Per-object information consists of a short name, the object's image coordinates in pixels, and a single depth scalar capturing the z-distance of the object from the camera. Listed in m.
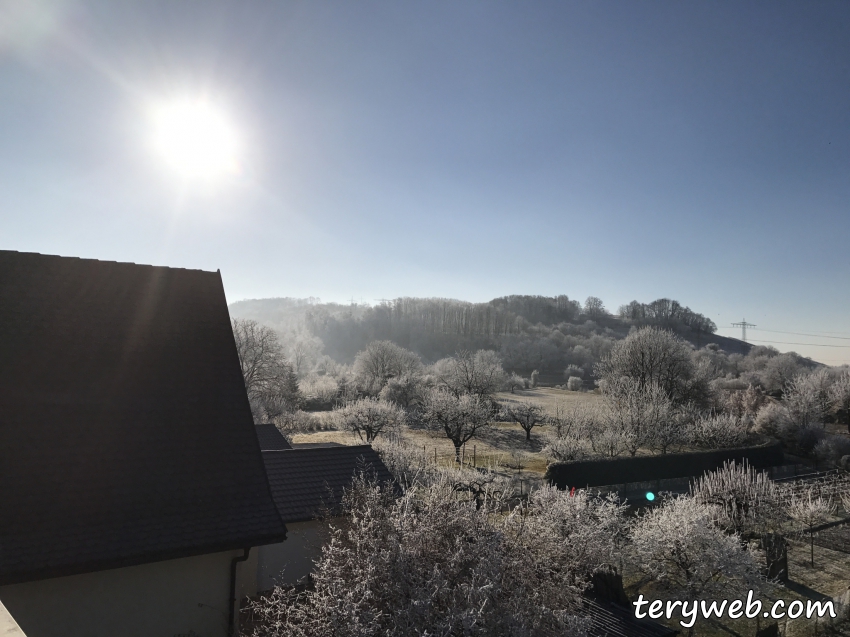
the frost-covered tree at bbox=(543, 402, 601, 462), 26.14
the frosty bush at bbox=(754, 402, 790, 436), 34.62
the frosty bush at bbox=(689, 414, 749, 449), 31.42
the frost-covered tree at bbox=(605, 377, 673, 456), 29.78
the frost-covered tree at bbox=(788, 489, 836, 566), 16.97
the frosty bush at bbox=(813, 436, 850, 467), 29.42
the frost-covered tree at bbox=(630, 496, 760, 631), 10.90
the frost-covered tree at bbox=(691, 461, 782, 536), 15.05
